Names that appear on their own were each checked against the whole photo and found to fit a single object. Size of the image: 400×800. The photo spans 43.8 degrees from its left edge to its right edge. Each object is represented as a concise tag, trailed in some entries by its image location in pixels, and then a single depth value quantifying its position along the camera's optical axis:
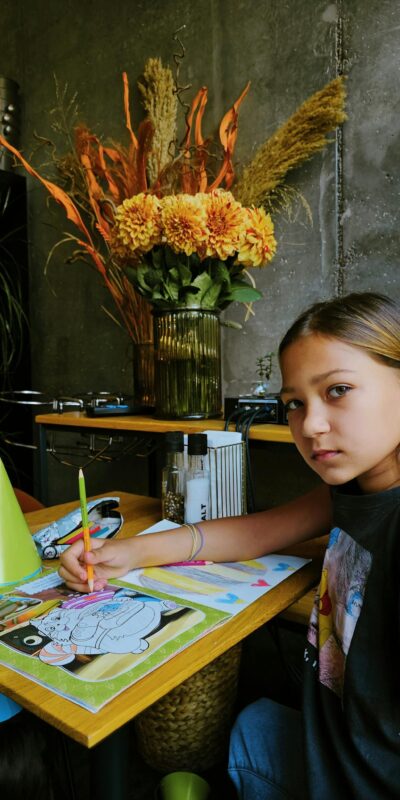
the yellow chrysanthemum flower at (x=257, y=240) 1.19
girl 0.58
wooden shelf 1.10
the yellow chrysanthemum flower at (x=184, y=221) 1.11
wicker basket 0.99
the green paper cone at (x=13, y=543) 0.70
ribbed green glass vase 1.29
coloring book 0.47
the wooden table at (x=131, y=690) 0.40
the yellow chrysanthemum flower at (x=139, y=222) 1.16
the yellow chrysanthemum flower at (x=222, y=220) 1.14
